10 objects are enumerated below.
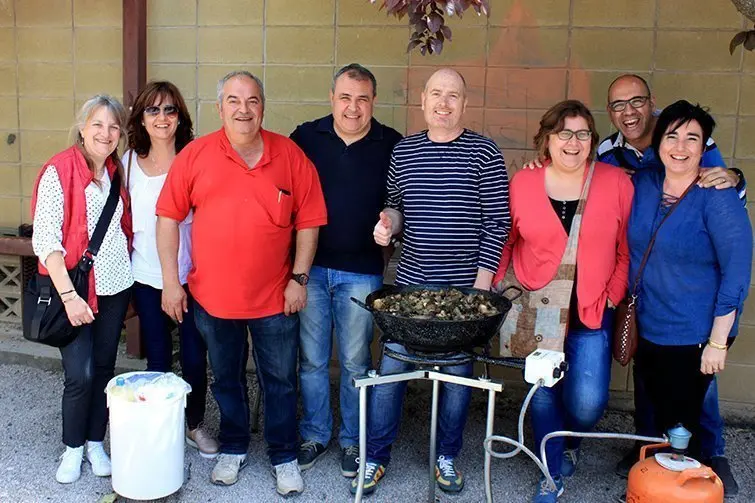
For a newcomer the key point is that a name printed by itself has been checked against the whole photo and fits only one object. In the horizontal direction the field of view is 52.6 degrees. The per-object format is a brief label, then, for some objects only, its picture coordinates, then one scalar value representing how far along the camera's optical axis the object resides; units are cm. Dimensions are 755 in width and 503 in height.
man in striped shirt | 351
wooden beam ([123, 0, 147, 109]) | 493
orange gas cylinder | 302
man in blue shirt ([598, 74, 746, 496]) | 371
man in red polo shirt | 351
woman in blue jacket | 327
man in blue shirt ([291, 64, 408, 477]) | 373
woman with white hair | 345
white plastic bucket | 347
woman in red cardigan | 340
